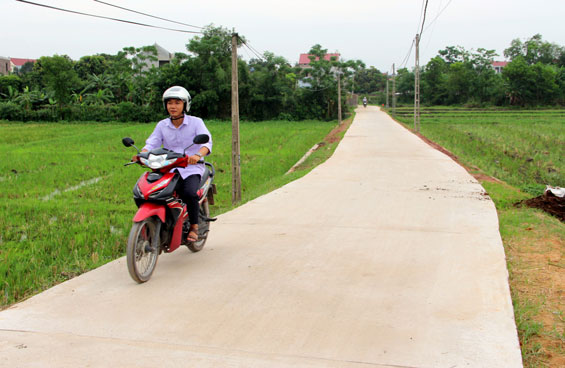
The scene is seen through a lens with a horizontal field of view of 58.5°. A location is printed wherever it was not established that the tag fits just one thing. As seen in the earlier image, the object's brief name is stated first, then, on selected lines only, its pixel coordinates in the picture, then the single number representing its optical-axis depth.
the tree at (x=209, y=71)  41.47
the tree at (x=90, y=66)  55.09
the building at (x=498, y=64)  112.80
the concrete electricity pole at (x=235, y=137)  10.16
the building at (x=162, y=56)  71.06
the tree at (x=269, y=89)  43.34
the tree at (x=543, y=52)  76.25
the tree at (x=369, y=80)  93.62
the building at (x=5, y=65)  78.96
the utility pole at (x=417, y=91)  28.17
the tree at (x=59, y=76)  38.97
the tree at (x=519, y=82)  56.56
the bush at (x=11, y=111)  39.34
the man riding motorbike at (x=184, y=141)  4.64
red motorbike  4.11
